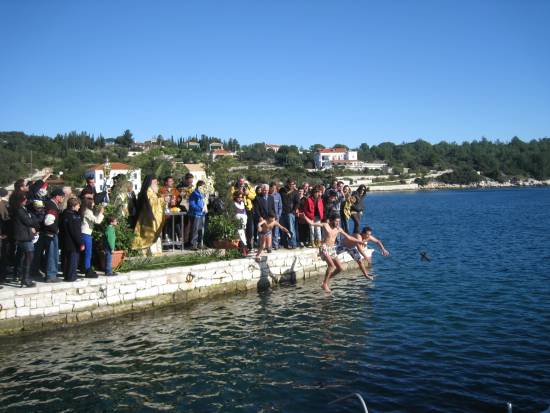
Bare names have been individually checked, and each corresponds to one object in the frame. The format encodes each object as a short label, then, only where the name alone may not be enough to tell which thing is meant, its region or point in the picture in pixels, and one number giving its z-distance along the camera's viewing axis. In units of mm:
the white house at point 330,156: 166750
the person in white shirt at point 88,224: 11883
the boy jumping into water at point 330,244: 13867
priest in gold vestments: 13844
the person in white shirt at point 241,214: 15508
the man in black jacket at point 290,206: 16578
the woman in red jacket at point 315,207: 16594
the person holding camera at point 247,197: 15727
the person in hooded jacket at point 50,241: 11305
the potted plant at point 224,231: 15211
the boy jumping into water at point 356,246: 14441
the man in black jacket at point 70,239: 11508
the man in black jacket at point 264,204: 15508
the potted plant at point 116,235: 12445
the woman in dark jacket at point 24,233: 10742
